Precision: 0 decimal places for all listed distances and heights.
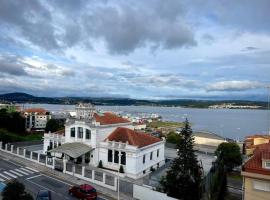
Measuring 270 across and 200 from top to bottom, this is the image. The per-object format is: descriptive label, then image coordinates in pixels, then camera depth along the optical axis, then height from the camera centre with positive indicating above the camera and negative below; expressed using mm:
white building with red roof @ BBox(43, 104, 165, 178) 24836 -6069
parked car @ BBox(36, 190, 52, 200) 16397 -8200
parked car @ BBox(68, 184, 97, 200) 17670 -8479
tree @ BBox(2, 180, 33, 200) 12909 -6217
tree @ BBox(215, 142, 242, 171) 30549 -8562
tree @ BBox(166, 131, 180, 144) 42272 -8187
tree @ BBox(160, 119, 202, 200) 17610 -6789
